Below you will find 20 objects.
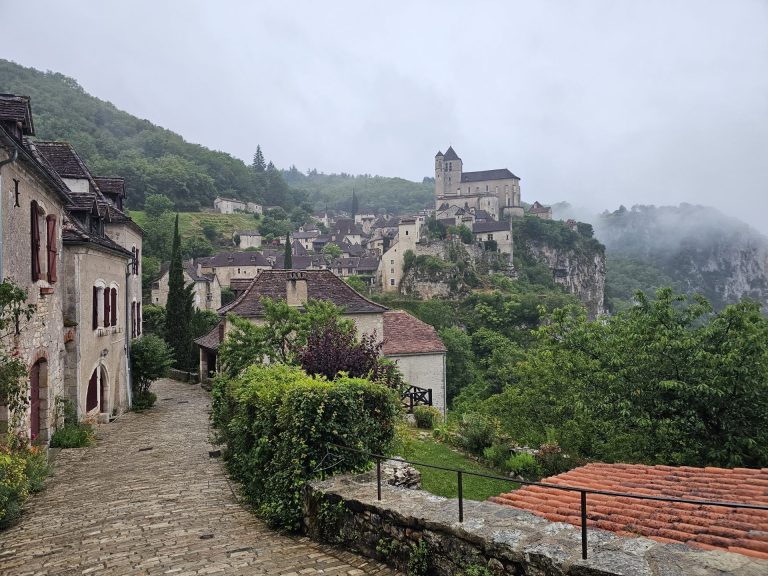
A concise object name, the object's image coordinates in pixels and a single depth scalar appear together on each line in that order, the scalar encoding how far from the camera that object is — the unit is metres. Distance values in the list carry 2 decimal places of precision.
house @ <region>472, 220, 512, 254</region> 105.94
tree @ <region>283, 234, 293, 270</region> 72.00
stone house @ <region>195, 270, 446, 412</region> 22.84
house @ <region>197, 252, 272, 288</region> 84.69
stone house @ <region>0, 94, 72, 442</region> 10.70
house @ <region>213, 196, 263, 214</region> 125.94
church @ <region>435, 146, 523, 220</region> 123.06
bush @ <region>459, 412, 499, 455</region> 16.41
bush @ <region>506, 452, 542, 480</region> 13.80
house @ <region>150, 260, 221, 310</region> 67.19
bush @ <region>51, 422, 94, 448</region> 14.22
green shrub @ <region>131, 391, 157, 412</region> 23.14
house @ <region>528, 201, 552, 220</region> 131.12
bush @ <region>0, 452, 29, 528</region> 8.25
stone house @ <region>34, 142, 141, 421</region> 16.50
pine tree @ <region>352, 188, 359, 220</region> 160.62
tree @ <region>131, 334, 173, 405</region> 23.89
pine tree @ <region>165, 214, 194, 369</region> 36.53
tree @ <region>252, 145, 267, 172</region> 174.62
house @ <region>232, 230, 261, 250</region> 104.62
